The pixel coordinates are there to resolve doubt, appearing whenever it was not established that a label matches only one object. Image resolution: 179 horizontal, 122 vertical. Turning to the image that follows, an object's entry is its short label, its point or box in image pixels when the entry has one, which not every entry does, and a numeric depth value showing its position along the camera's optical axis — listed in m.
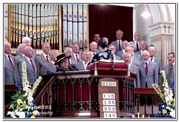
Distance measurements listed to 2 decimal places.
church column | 14.84
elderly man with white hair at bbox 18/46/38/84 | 13.16
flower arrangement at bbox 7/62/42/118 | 11.78
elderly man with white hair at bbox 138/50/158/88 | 13.85
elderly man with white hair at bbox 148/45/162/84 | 14.23
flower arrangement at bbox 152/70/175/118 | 12.28
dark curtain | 15.50
